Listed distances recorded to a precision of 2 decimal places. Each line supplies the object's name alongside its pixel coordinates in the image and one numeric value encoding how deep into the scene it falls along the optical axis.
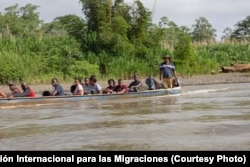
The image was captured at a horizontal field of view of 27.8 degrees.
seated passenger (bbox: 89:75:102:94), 17.84
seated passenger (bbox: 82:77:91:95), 17.80
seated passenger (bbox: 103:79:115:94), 18.02
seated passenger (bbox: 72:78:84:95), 17.11
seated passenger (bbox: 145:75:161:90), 18.95
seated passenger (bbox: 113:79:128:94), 18.11
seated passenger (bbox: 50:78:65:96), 16.72
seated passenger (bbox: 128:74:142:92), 18.58
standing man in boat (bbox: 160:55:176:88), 19.38
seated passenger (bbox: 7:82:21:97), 16.44
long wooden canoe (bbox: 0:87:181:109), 15.41
